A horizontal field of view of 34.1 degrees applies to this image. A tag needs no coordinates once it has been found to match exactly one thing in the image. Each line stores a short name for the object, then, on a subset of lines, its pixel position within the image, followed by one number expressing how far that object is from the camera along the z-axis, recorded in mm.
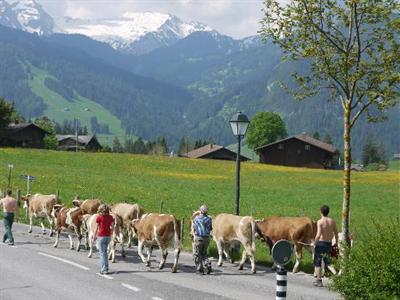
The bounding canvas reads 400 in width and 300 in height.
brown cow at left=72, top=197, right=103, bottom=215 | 28702
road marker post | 12984
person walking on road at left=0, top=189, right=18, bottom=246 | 25156
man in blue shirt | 19703
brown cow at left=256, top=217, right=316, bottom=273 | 20641
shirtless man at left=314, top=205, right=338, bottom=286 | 18109
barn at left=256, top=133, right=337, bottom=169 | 129500
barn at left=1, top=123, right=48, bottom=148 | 118562
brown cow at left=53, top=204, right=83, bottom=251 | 24500
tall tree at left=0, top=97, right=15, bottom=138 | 104938
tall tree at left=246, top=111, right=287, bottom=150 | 162750
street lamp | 24609
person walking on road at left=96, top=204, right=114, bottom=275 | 19109
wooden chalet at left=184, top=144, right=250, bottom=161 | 147625
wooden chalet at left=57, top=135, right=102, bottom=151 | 181000
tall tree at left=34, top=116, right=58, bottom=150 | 140850
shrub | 13180
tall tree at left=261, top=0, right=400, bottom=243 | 20641
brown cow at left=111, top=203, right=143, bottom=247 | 25959
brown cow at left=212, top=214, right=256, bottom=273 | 20603
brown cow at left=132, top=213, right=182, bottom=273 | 20344
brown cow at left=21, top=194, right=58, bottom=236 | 29656
